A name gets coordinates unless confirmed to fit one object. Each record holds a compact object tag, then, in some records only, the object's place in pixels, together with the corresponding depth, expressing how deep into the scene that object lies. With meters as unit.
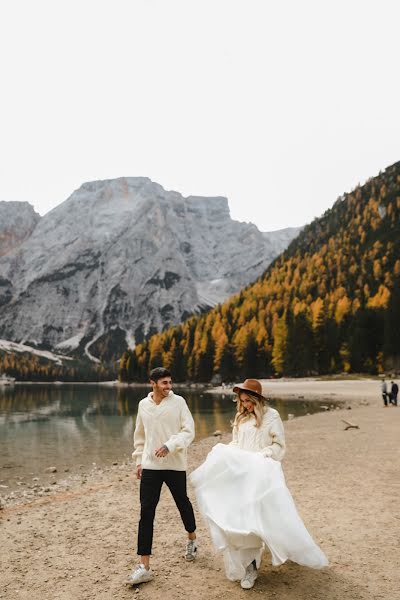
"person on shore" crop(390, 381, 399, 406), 39.41
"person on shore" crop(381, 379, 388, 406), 38.76
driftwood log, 25.66
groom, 6.88
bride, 5.84
